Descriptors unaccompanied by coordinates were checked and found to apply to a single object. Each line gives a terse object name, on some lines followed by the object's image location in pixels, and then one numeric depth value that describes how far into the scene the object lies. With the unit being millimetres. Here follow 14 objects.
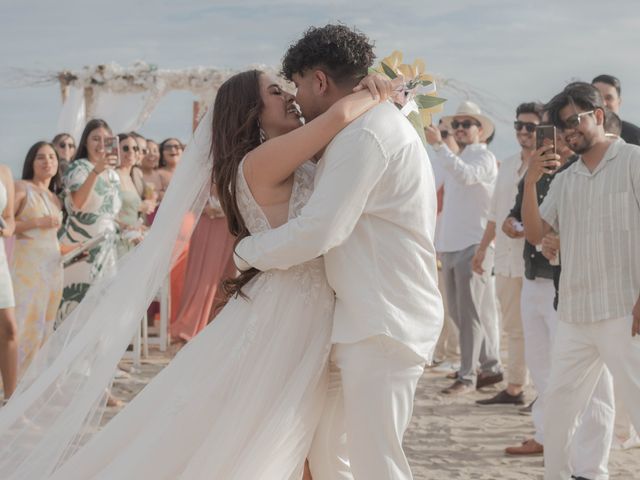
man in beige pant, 7797
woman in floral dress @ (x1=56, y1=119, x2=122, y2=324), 7980
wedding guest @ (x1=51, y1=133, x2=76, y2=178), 10102
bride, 3514
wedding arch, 14977
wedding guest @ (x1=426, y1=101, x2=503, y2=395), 8766
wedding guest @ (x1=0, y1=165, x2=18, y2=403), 7125
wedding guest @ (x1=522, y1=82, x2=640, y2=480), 4914
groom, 3369
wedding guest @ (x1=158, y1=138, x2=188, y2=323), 11703
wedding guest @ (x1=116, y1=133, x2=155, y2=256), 8609
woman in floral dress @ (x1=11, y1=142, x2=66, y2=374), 7770
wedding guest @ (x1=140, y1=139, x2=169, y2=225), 11719
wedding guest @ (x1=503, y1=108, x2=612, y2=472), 6434
